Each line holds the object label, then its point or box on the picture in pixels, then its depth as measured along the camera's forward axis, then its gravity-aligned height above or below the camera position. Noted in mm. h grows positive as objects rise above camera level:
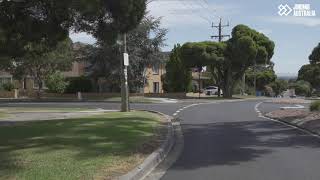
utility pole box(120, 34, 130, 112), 20905 +113
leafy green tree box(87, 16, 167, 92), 41043 +3131
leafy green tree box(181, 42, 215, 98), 44931 +3490
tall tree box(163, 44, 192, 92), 45363 +1496
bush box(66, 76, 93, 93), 44542 +367
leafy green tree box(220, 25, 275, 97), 44758 +3724
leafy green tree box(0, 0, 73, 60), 11416 +1849
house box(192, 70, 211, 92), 65357 +1549
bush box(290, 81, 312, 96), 70499 -117
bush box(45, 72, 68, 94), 40978 +549
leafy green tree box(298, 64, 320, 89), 65141 +1889
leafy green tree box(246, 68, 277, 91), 74093 +1495
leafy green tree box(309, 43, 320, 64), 21839 +1624
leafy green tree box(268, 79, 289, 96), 72235 +240
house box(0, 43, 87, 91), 49113 +1322
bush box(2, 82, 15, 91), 46443 +313
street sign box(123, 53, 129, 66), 20759 +1406
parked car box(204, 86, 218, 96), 56358 -423
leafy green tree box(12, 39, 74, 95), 39077 +2111
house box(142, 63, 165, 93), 50055 +867
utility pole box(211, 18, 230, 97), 60225 +7786
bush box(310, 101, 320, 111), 21856 -964
